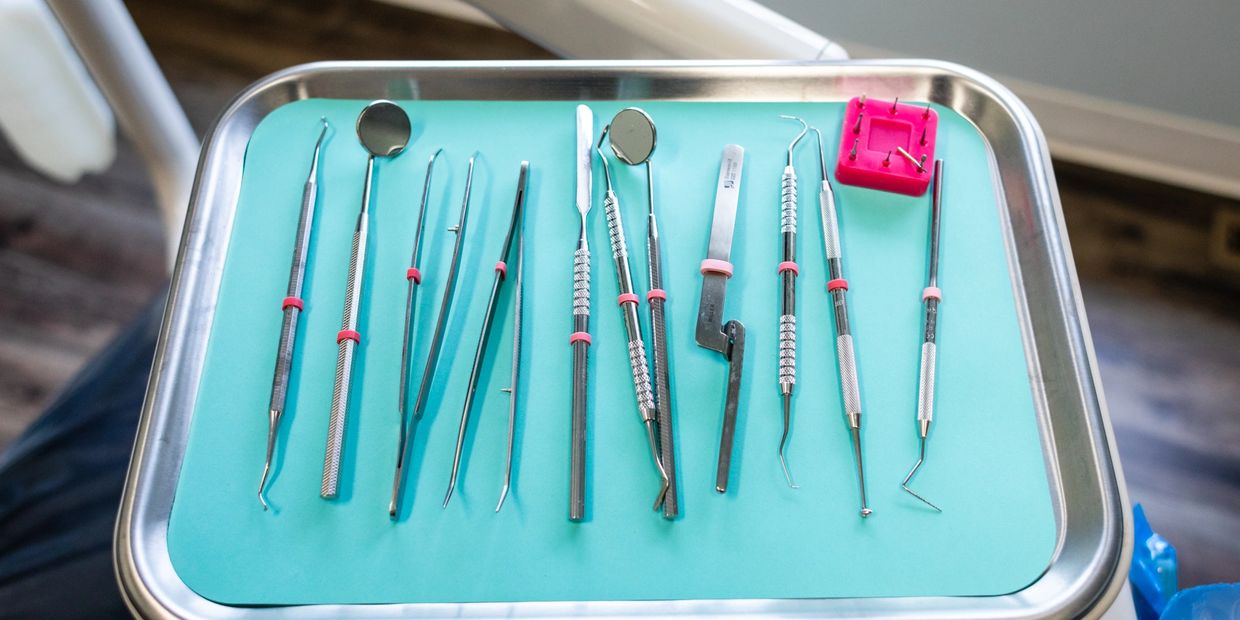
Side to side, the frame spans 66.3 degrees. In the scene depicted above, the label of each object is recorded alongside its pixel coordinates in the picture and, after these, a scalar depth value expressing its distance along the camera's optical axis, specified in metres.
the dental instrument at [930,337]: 0.66
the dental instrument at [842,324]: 0.66
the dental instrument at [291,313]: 0.67
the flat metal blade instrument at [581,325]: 0.63
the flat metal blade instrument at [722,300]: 0.66
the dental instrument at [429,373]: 0.64
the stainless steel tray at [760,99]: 0.60
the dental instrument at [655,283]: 0.65
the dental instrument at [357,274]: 0.65
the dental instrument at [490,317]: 0.65
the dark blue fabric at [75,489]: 0.80
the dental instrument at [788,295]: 0.67
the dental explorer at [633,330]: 0.65
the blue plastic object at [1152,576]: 0.89
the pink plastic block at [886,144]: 0.77
